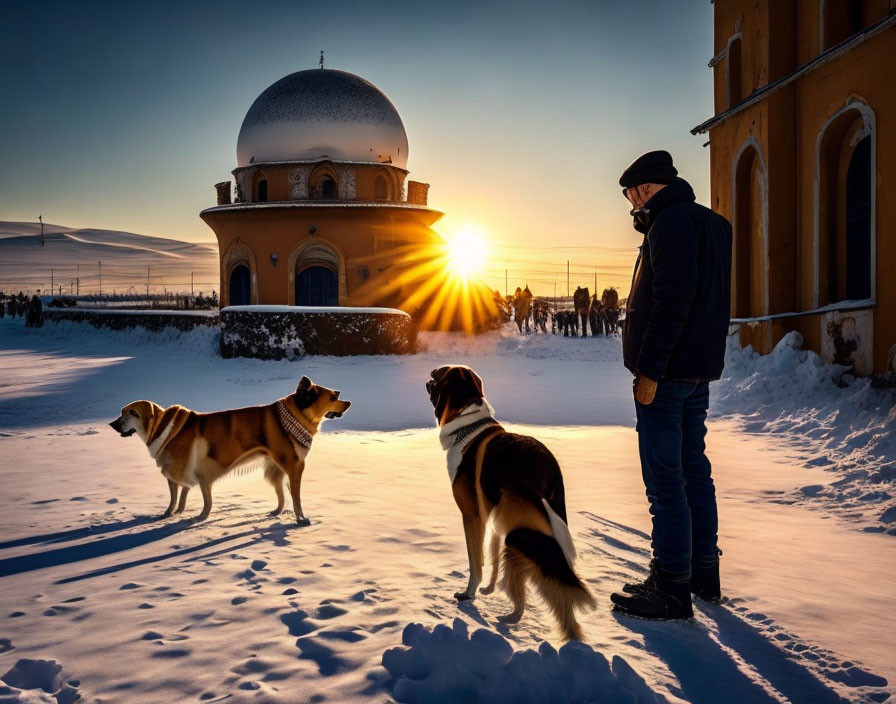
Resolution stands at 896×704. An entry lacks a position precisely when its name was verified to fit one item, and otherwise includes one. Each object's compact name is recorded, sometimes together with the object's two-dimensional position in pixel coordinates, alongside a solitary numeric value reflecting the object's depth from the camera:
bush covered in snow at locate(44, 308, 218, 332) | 24.73
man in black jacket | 3.54
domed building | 26.33
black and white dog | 3.26
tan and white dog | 5.54
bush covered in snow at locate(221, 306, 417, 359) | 18.53
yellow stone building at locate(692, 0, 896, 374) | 9.67
